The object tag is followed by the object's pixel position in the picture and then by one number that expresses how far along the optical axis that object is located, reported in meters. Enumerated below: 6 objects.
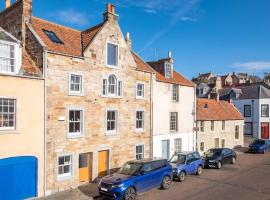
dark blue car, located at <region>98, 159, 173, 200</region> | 15.79
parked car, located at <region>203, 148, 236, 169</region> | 25.69
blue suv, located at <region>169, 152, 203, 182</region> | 20.94
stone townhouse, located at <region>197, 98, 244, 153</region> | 33.62
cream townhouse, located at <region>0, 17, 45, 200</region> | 15.73
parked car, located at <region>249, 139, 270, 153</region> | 35.69
